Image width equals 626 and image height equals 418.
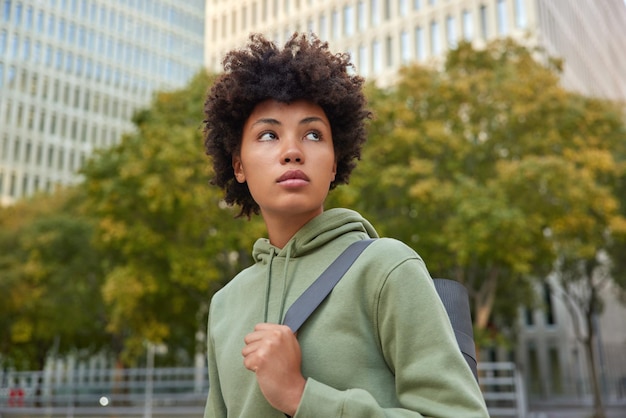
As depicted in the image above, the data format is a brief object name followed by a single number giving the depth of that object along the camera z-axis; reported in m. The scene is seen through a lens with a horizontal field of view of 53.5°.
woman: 1.45
